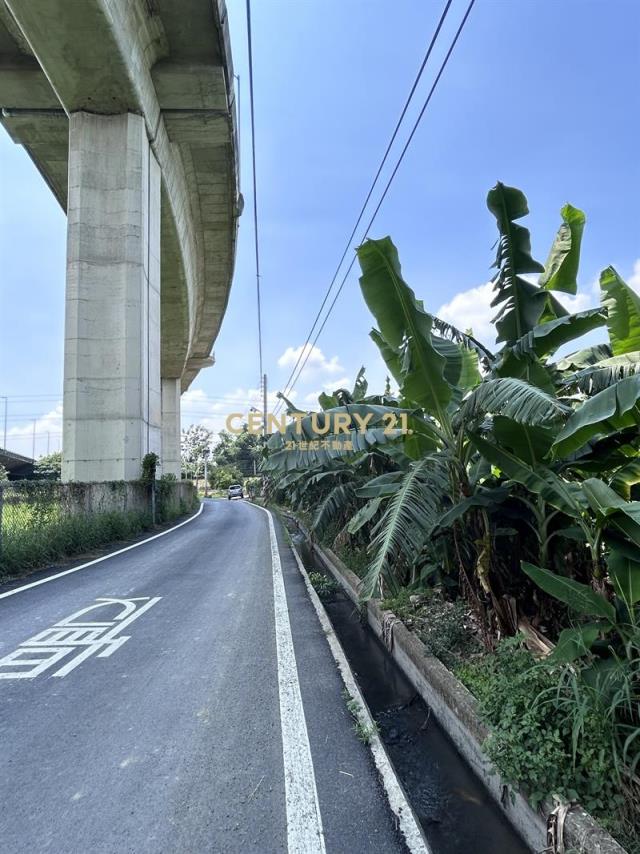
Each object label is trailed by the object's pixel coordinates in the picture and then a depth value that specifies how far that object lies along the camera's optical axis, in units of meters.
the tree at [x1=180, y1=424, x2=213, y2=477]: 84.50
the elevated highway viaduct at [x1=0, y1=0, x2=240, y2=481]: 11.54
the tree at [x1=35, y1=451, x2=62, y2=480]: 44.55
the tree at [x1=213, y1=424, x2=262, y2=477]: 63.72
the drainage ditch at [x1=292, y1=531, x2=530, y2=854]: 2.30
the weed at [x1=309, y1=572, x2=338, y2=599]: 7.04
